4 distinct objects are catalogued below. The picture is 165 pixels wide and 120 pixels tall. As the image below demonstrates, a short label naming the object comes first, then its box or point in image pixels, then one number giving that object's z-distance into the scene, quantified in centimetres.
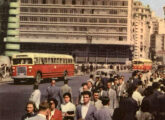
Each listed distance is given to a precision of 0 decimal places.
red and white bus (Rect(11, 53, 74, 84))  3653
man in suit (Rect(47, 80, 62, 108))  1491
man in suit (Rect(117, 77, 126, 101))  1576
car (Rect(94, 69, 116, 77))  2828
